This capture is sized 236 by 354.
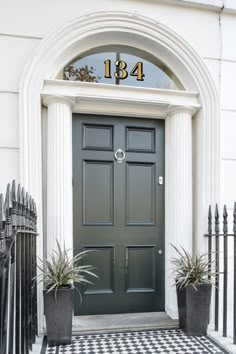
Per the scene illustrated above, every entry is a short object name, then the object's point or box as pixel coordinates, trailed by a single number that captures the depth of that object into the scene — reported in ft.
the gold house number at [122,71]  11.56
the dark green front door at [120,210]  11.34
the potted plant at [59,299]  9.12
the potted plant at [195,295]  9.84
